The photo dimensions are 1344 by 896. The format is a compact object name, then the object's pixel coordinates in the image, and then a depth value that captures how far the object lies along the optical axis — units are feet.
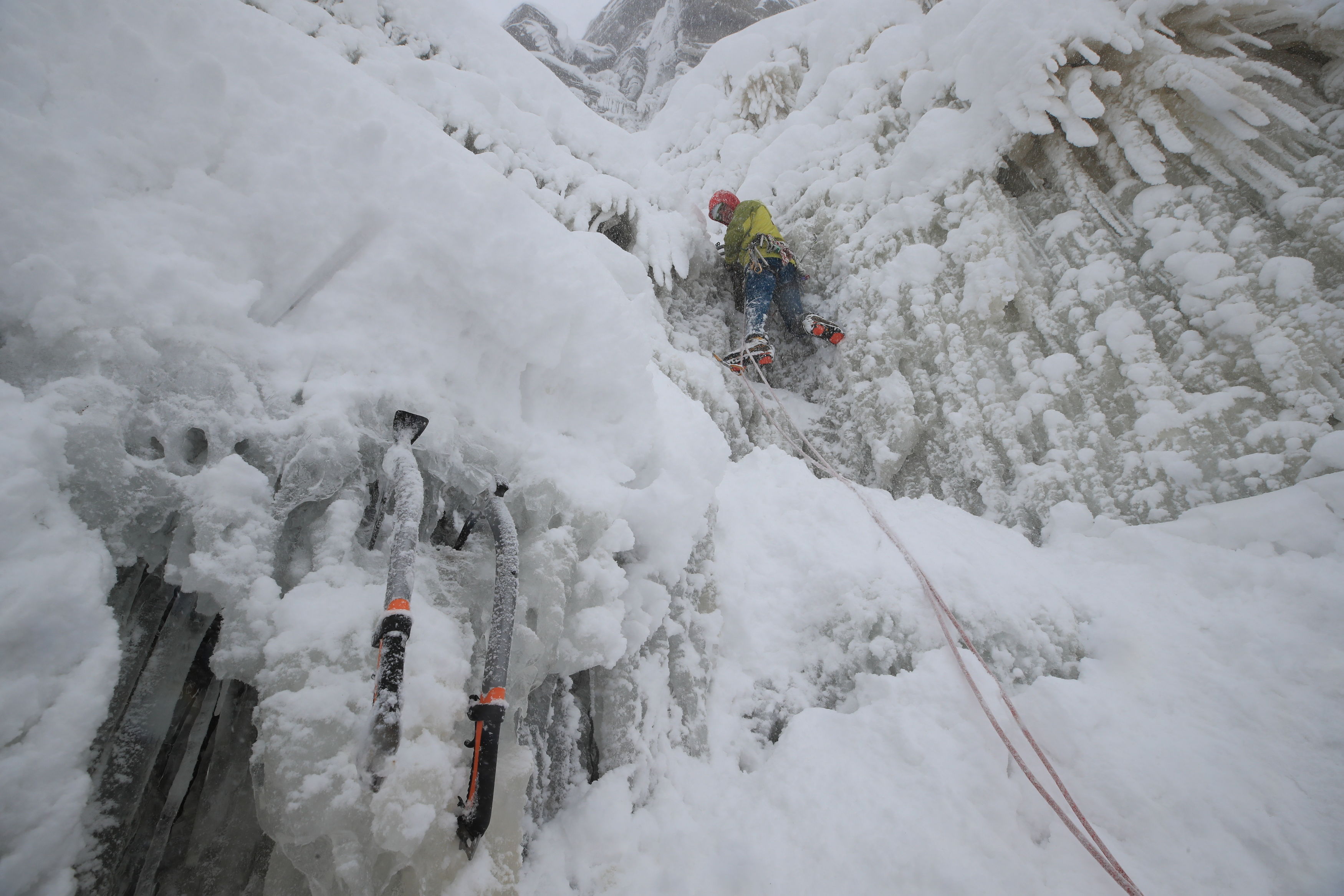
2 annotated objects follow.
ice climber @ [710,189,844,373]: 15.44
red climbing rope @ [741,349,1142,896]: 5.92
